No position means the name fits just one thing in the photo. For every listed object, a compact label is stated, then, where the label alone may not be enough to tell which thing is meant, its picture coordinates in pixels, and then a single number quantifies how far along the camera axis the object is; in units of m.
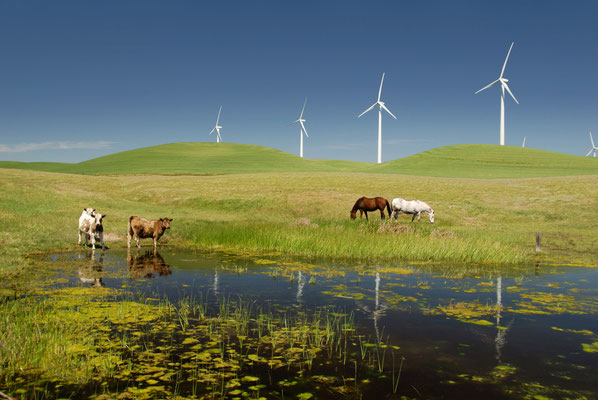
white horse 37.59
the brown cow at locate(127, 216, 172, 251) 22.86
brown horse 37.66
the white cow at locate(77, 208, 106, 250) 22.18
